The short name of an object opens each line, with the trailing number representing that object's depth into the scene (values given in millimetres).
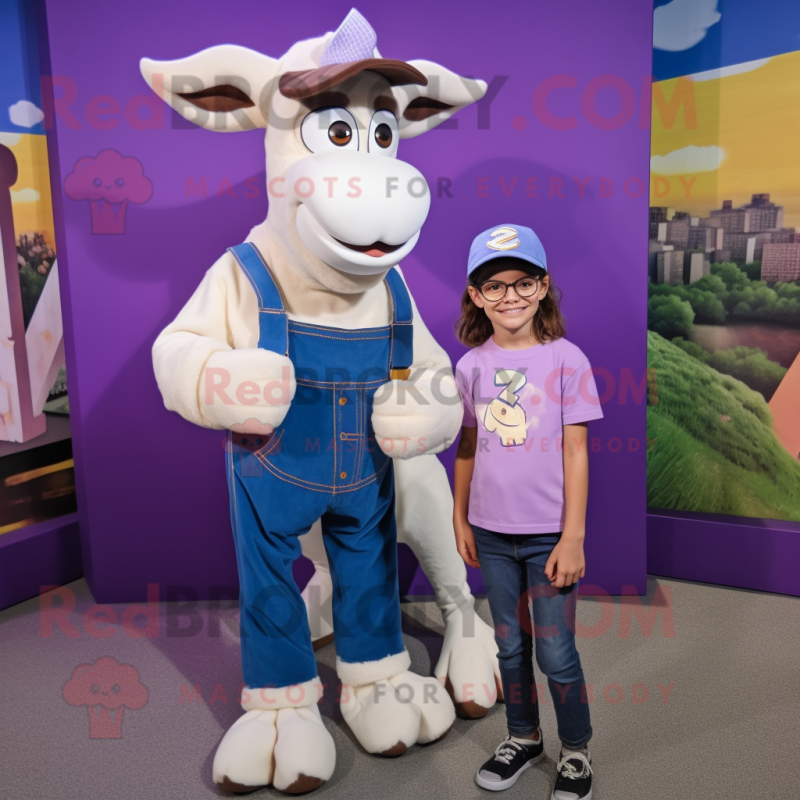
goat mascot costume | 1521
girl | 1532
